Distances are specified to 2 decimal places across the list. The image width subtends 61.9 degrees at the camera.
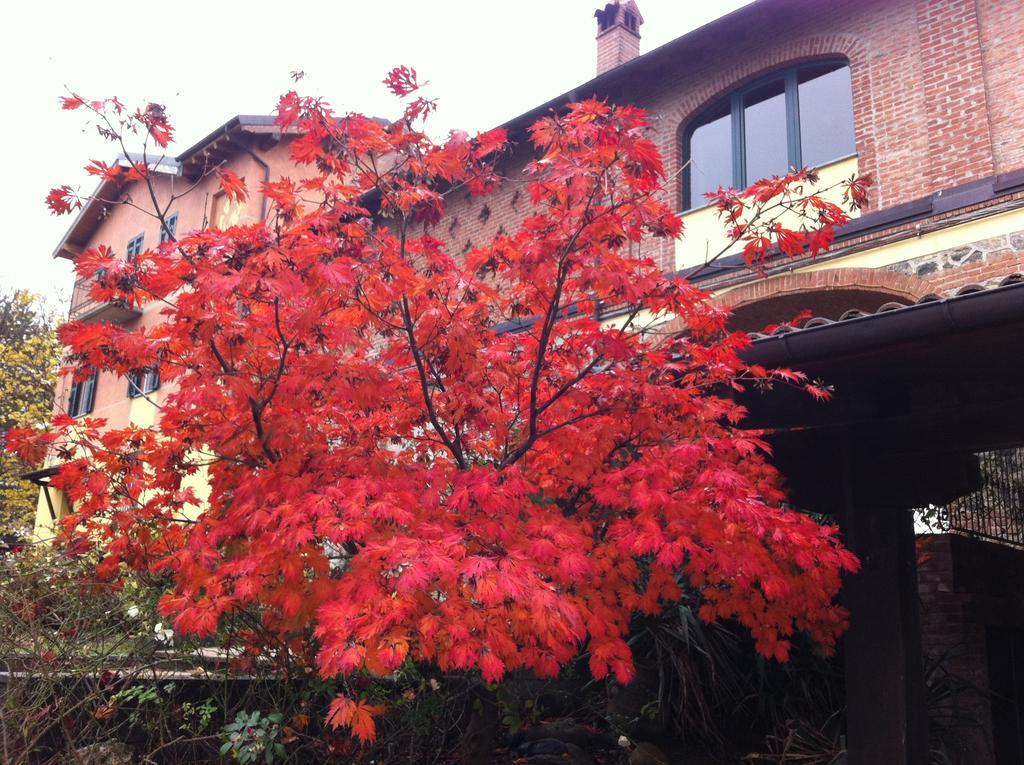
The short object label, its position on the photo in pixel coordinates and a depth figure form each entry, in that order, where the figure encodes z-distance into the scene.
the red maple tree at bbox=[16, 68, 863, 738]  4.03
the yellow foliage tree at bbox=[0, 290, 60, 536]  24.39
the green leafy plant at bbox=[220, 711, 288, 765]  5.79
